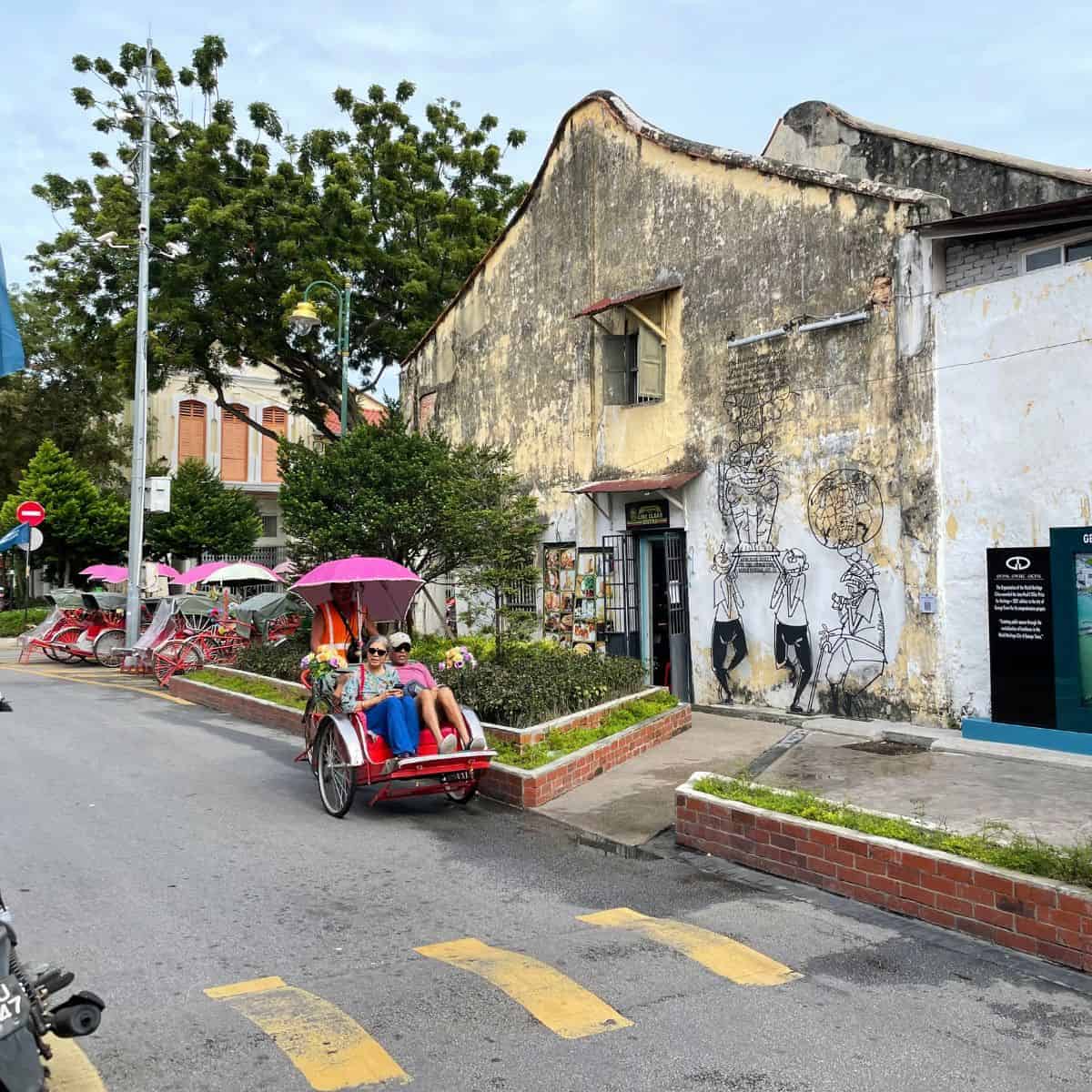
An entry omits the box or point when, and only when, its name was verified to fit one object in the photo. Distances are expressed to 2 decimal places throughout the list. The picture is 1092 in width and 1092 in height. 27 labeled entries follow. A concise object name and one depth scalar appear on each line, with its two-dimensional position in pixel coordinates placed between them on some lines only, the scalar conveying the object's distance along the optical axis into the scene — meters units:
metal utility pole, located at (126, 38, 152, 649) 21.30
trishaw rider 12.72
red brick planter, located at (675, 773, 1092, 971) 5.26
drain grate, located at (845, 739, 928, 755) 10.09
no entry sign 24.59
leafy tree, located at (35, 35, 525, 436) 24.98
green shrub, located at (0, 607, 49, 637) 28.75
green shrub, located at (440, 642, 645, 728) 10.38
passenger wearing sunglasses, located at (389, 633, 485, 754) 8.34
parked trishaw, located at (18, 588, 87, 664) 21.64
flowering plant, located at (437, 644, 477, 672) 9.85
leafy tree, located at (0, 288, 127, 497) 36.34
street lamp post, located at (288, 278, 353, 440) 18.16
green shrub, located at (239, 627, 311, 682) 15.38
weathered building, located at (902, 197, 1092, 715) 10.00
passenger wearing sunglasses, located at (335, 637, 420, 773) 8.25
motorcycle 3.10
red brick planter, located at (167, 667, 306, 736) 12.95
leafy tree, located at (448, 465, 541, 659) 14.62
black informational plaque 10.15
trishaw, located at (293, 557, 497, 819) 8.16
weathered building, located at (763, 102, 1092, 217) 12.74
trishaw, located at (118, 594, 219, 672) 19.09
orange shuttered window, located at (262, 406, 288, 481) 45.12
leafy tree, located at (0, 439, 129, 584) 30.77
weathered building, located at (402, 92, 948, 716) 11.74
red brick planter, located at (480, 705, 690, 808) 8.86
